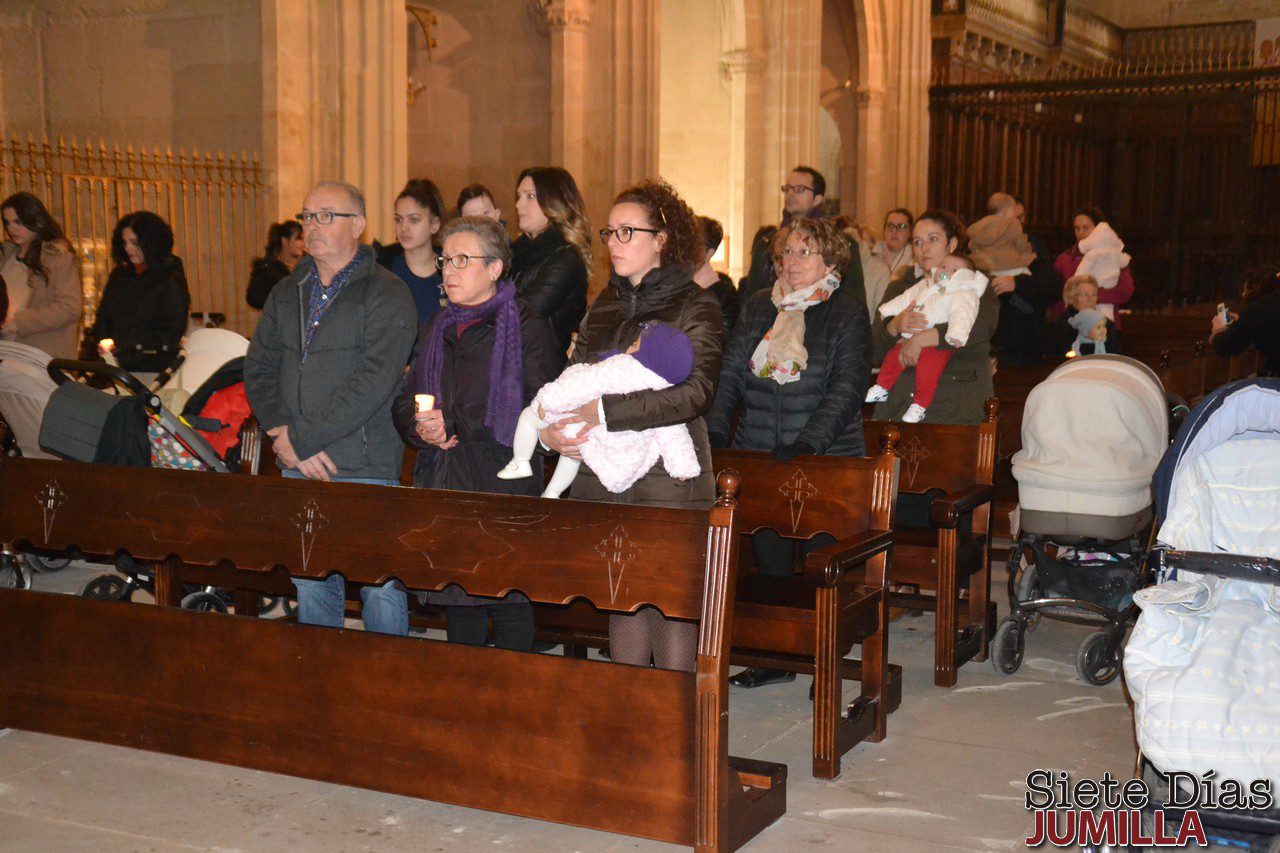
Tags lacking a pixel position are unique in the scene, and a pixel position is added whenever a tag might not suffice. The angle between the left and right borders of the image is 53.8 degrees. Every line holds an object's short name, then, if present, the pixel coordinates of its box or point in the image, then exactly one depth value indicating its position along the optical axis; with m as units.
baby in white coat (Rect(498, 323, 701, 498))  3.64
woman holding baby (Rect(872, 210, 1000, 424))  5.65
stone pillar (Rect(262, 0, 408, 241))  9.74
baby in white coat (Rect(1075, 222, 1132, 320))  9.83
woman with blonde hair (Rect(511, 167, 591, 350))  4.78
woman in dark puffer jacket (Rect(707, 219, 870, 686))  4.55
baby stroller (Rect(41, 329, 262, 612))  4.89
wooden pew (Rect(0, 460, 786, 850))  3.20
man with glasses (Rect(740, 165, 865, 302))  6.64
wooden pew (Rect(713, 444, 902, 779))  3.97
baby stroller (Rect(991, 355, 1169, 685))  5.01
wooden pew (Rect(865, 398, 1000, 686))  5.28
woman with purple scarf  3.95
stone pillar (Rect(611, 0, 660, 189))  12.34
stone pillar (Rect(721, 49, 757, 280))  15.84
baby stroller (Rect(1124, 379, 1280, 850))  2.96
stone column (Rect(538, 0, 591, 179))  11.95
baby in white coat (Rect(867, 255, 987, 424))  5.55
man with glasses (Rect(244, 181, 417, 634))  4.17
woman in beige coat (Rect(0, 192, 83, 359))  6.83
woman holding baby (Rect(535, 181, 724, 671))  3.71
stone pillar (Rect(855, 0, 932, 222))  18.45
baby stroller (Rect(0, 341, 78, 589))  5.77
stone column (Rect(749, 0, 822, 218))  15.99
